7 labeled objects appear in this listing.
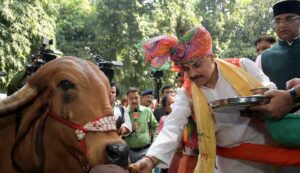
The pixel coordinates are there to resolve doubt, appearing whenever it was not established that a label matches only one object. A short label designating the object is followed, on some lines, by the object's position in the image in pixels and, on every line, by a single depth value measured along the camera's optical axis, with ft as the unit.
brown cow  5.11
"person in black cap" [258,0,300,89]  7.23
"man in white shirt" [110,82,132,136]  12.22
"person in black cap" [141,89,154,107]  18.89
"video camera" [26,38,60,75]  8.58
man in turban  6.35
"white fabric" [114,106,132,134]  12.53
